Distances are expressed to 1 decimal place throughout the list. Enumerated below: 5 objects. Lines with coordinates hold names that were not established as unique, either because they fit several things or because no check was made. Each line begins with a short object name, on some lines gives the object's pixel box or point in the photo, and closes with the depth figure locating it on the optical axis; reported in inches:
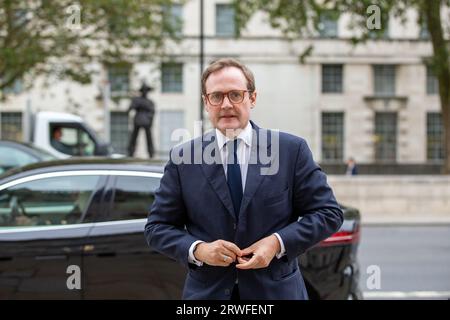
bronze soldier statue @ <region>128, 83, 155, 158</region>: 654.5
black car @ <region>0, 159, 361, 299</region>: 225.3
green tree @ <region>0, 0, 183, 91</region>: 856.9
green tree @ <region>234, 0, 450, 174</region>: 787.4
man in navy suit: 114.7
